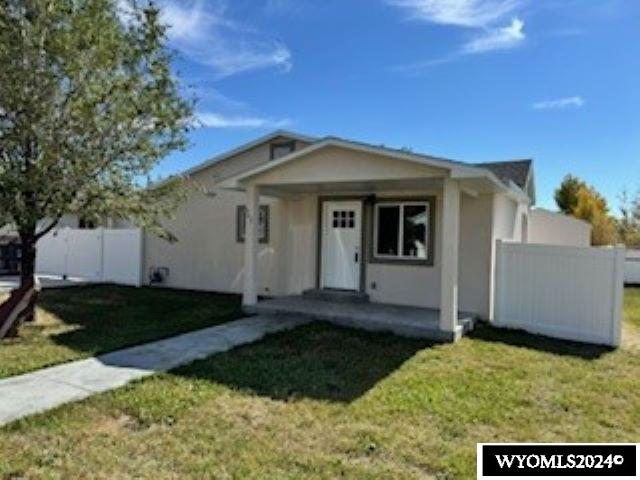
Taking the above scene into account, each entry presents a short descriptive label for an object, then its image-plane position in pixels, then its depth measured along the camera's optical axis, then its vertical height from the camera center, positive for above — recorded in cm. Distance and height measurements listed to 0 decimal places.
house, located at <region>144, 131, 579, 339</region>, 983 +44
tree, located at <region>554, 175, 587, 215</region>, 3522 +392
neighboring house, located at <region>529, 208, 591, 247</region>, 1805 +84
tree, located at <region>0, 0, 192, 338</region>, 883 +221
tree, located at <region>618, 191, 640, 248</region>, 3240 +210
